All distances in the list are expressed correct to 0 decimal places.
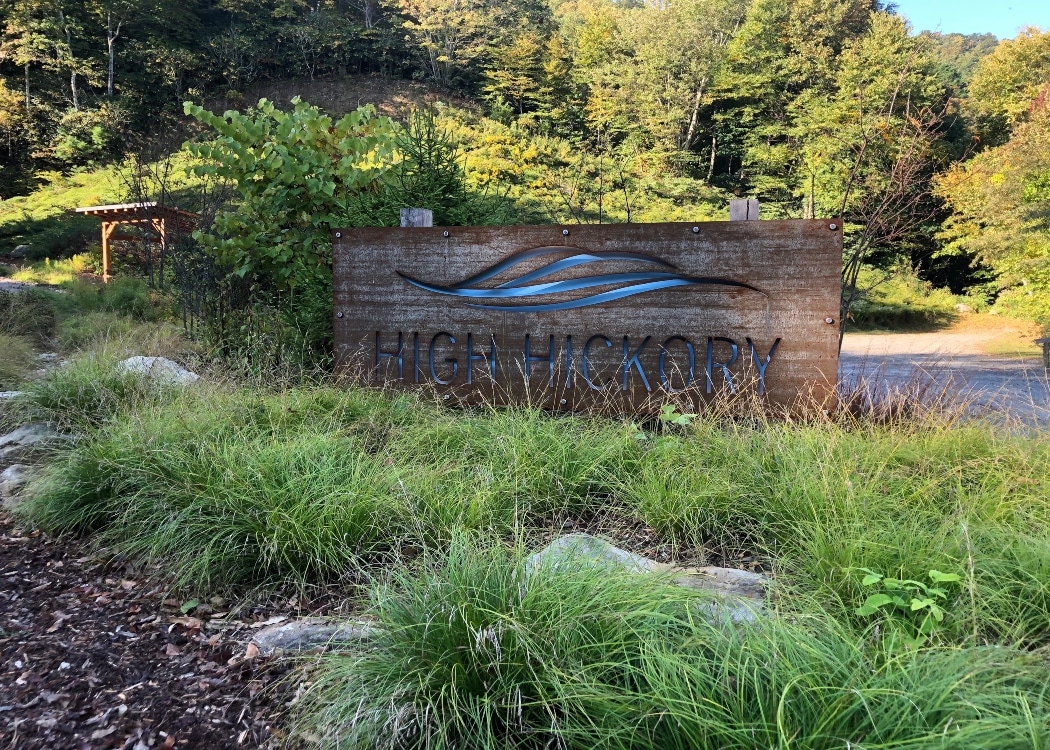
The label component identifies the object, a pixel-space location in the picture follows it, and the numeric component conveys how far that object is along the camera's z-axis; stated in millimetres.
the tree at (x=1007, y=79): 24000
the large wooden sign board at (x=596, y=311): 4281
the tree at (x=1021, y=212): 14992
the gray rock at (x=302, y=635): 2223
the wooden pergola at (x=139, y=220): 11127
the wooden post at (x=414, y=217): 5277
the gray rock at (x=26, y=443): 4184
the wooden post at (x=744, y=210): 4512
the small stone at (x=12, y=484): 3705
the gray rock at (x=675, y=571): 2045
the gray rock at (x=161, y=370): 4828
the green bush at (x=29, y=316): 8777
